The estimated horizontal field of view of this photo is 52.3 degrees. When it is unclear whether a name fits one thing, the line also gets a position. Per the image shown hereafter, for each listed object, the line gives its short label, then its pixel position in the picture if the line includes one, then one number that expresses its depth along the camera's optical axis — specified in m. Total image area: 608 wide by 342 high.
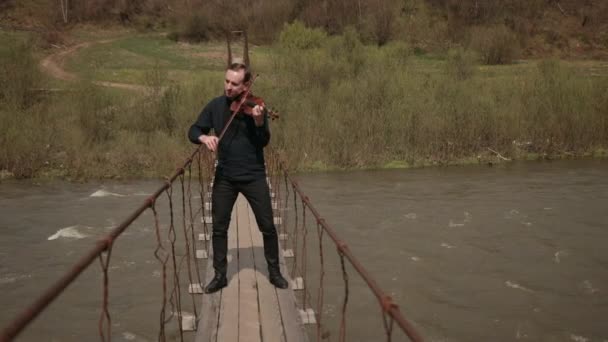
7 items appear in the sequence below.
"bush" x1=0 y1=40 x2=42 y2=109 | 18.92
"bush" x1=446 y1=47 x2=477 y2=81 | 21.17
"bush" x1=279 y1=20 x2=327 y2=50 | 24.15
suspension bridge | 1.92
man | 3.65
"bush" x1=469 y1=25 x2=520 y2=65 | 32.19
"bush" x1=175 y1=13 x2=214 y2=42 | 40.06
